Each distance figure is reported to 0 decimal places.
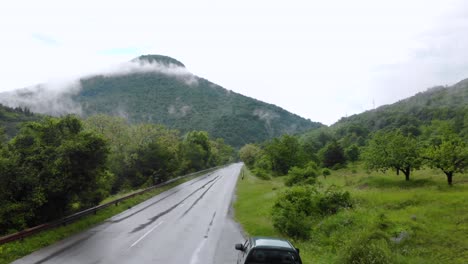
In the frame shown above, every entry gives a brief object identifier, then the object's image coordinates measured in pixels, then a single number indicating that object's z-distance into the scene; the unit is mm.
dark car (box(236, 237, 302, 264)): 10336
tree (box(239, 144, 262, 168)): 137400
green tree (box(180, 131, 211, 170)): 91938
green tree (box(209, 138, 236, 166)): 134375
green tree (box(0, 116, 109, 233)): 20016
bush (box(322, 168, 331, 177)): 58625
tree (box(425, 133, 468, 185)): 30938
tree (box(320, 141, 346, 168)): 78438
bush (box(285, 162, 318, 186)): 41688
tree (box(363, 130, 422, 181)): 37250
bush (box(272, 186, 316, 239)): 19422
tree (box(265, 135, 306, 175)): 78188
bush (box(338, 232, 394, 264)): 11211
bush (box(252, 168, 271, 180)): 67444
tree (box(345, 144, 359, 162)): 84000
